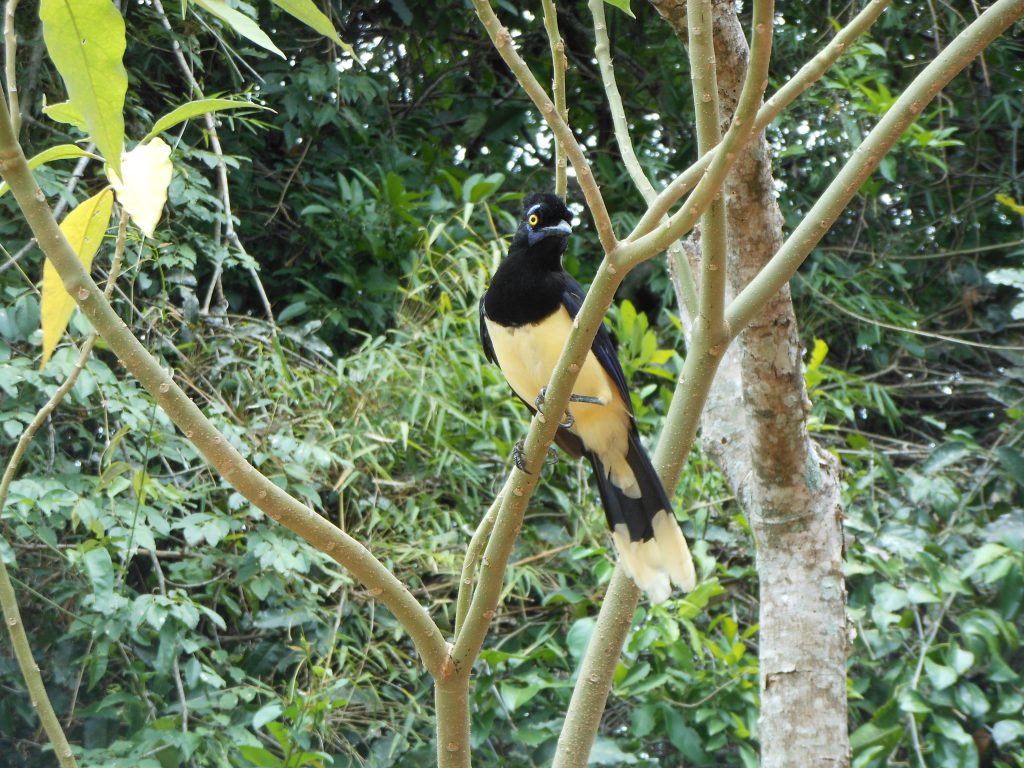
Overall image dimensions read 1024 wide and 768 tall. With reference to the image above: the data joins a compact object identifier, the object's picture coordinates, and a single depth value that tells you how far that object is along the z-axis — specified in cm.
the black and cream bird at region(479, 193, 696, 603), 557
